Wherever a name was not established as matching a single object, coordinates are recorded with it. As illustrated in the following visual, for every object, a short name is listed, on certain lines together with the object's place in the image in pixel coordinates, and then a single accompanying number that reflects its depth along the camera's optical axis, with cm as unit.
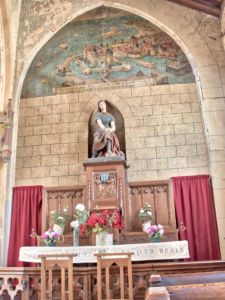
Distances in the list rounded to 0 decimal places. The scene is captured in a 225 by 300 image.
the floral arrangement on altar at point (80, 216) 677
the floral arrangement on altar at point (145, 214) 723
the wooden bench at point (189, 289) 185
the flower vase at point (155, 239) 680
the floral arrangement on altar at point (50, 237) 690
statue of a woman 789
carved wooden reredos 732
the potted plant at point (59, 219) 715
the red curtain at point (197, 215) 751
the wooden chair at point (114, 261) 450
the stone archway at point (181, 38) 853
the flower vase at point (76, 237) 691
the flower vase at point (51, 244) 697
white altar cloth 600
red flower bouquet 638
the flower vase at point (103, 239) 645
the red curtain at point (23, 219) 800
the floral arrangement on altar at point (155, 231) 673
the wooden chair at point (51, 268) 441
